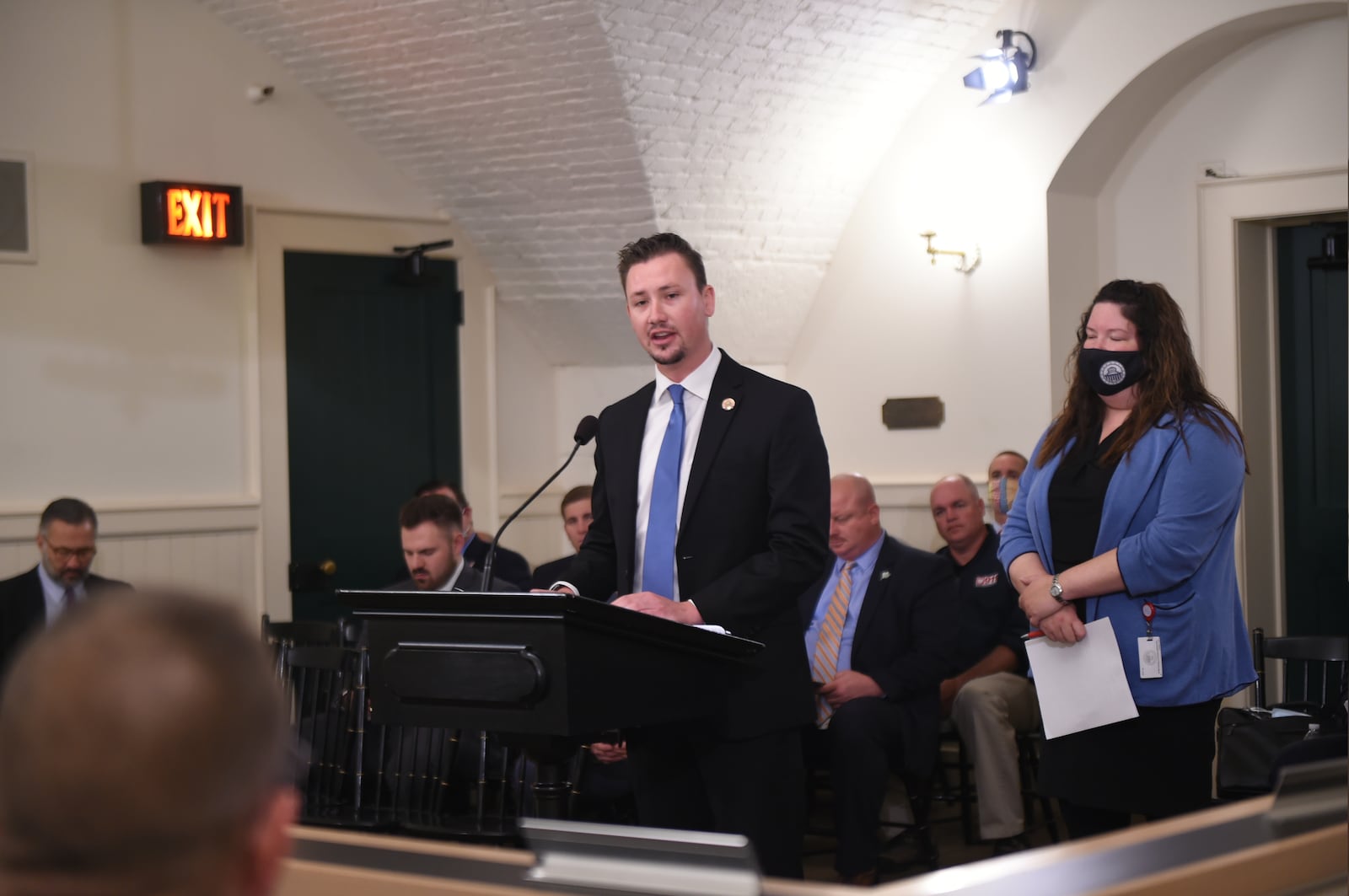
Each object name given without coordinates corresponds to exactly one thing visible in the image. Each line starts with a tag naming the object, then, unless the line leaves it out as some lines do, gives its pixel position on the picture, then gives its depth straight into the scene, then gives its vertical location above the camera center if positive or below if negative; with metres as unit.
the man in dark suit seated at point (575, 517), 5.03 -0.23
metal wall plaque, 6.18 +0.14
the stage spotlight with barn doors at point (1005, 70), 5.66 +1.49
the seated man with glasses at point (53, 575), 4.85 -0.38
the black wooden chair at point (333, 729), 4.05 -0.78
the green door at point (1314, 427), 5.59 +0.05
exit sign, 5.79 +1.01
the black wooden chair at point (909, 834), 4.37 -1.21
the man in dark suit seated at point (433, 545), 4.60 -0.29
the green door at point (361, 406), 6.31 +0.23
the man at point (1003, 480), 5.36 -0.13
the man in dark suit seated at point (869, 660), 4.10 -0.65
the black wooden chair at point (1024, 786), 4.67 -1.14
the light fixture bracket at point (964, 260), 6.06 +0.78
